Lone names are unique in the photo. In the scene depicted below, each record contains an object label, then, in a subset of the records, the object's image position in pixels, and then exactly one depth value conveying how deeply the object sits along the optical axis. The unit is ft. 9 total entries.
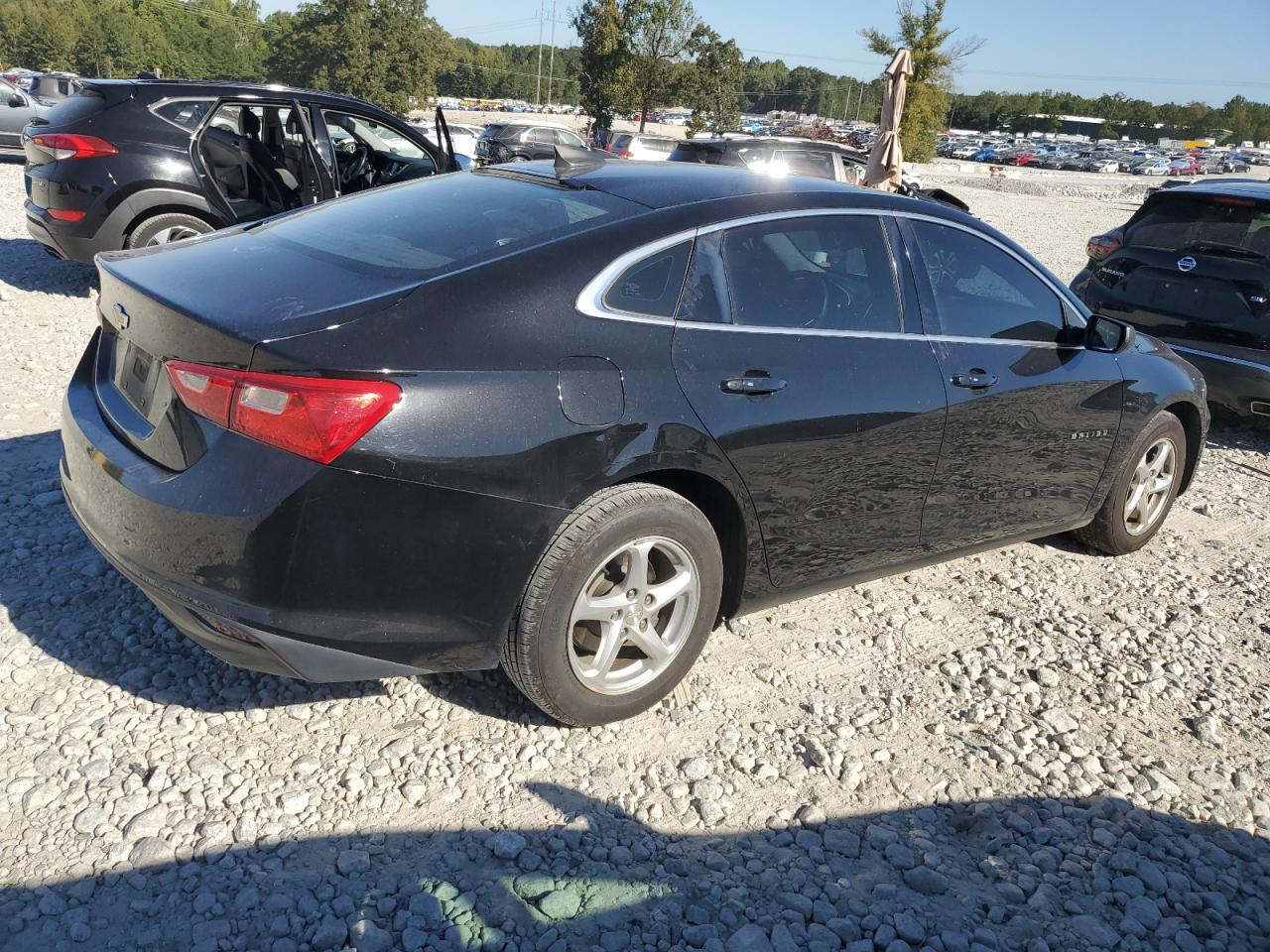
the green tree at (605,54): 159.02
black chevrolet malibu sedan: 8.36
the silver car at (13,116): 62.80
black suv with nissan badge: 21.42
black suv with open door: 24.61
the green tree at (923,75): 145.89
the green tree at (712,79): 164.35
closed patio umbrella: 42.29
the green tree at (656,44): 159.63
